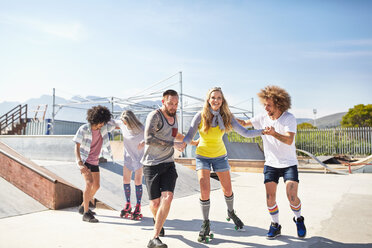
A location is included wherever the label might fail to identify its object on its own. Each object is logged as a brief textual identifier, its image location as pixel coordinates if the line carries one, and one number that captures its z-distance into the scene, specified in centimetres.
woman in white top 429
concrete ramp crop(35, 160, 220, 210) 507
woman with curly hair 415
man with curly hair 324
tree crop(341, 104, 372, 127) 3509
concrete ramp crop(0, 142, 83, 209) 477
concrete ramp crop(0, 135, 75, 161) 1012
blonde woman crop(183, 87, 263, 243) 342
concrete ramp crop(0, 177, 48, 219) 442
